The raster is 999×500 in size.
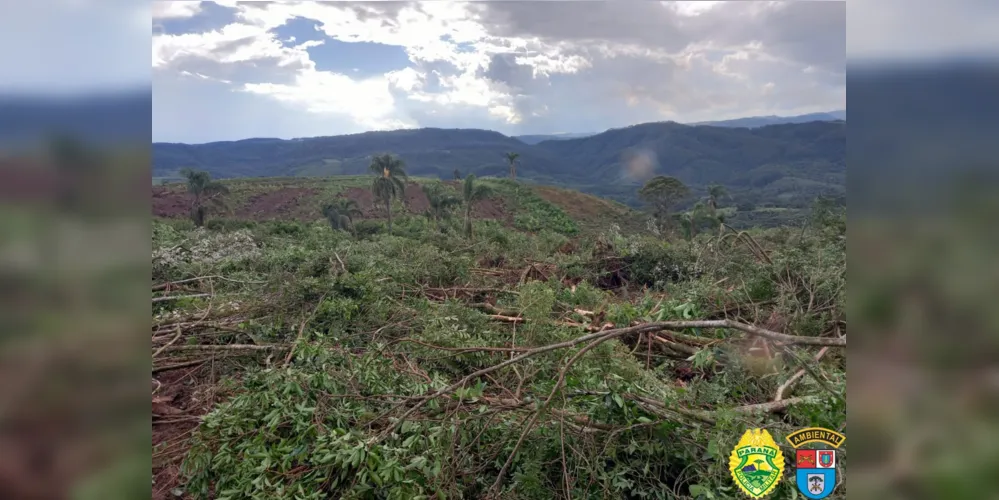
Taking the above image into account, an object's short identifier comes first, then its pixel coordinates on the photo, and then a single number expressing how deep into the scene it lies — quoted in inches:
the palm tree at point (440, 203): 1169.2
